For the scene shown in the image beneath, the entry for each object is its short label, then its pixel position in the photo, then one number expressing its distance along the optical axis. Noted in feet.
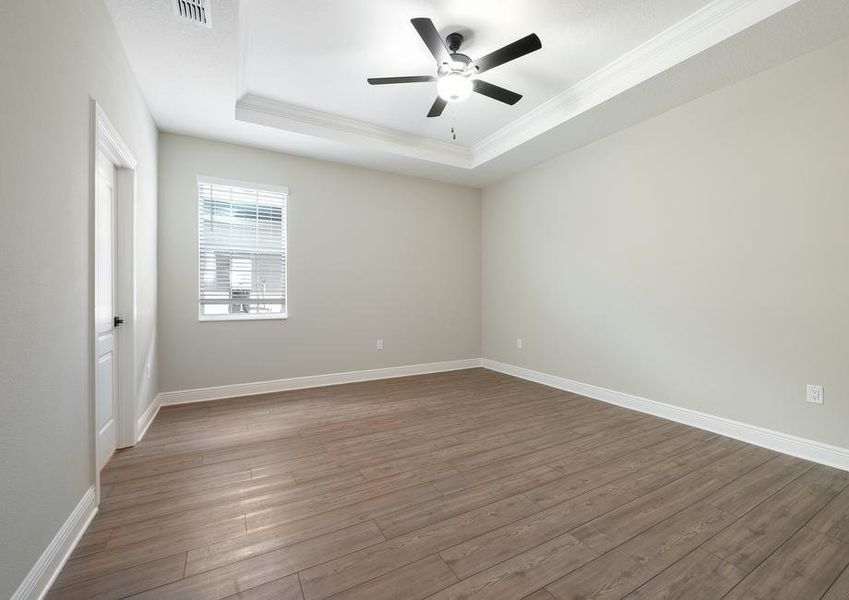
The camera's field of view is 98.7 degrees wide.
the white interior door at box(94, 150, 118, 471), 7.51
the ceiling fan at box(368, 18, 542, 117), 7.48
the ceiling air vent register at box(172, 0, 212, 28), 6.78
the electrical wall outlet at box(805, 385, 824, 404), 8.15
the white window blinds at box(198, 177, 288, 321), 12.73
